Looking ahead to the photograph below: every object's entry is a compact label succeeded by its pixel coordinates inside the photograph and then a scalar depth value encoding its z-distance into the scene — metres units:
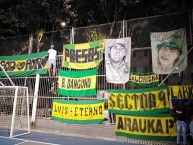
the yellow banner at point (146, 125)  10.20
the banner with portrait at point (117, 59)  11.31
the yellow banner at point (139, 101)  10.38
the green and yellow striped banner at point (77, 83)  12.12
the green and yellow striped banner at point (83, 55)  12.06
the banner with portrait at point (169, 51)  10.05
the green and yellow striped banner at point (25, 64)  13.71
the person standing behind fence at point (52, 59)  13.32
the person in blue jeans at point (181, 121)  9.39
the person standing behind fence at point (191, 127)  9.21
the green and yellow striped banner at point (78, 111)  11.86
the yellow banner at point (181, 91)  9.95
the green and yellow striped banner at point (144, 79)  10.84
